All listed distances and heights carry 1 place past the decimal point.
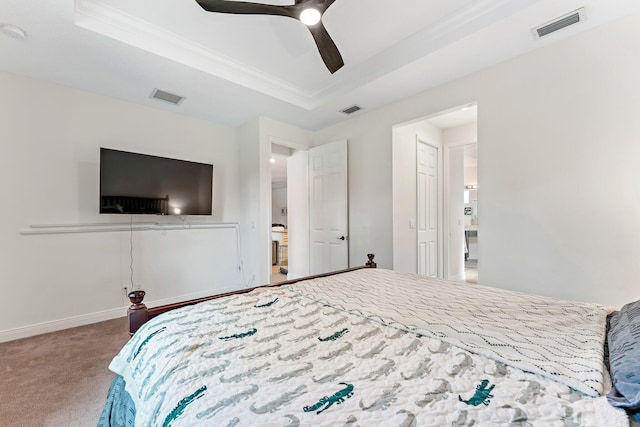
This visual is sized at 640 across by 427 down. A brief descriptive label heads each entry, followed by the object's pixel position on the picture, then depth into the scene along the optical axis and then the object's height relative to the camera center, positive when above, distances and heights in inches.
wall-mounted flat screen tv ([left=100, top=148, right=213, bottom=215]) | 115.0 +15.7
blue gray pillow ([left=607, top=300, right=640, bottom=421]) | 24.0 -15.8
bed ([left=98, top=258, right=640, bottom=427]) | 25.1 -18.1
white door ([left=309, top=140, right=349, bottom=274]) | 150.9 +4.8
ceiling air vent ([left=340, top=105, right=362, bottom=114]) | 137.4 +55.6
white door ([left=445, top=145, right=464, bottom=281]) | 172.6 +2.6
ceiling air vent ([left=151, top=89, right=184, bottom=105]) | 120.4 +55.9
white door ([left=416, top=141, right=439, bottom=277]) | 151.1 +4.5
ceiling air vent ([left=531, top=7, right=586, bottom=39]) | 75.8 +56.0
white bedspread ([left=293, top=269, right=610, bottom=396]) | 32.1 -17.7
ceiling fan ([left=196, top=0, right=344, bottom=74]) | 64.3 +50.9
